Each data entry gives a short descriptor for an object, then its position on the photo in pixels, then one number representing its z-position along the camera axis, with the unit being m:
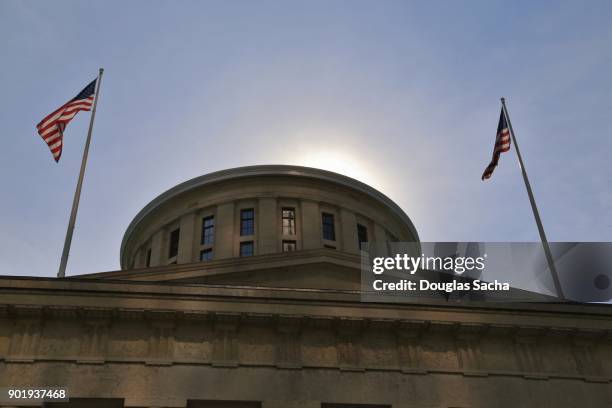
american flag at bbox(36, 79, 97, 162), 25.06
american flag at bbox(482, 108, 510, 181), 28.47
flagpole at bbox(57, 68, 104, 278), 22.11
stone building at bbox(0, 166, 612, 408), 18.47
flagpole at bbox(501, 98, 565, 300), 25.52
